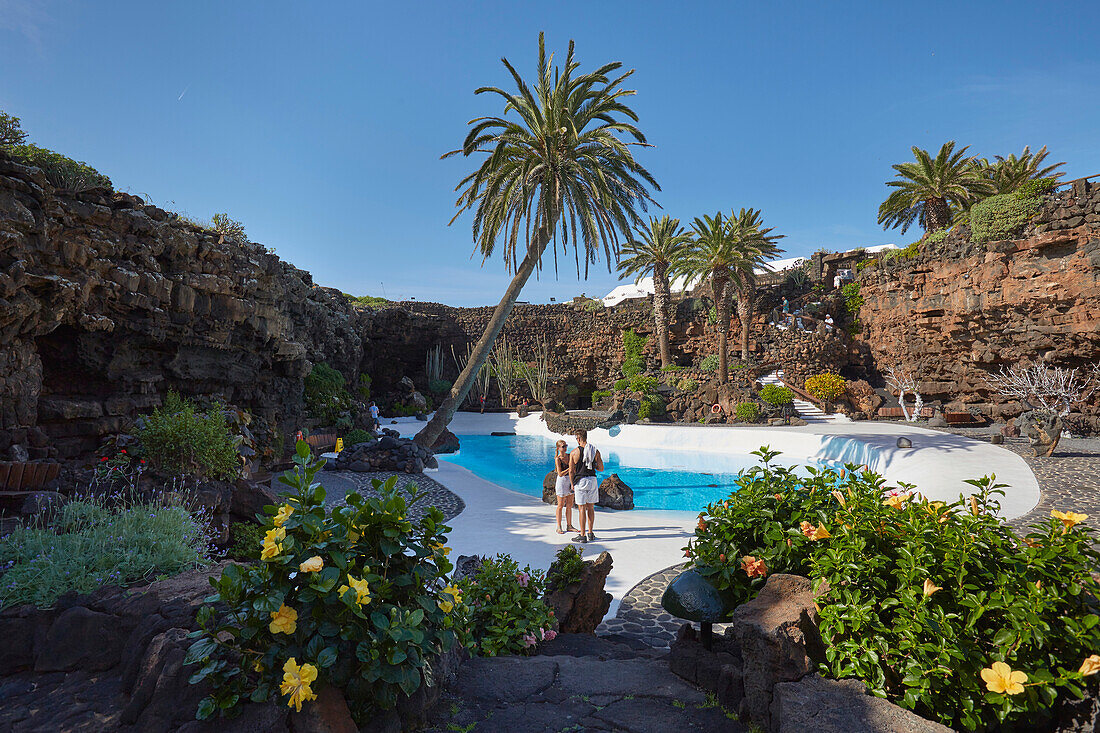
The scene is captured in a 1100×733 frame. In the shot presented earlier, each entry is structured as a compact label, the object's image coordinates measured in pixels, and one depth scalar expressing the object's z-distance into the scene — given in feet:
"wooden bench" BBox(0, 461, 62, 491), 17.74
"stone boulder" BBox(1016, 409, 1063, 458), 34.47
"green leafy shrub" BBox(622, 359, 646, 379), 101.74
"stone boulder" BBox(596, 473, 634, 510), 34.01
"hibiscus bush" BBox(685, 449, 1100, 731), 6.36
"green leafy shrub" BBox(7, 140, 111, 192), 22.22
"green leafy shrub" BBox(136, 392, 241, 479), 23.29
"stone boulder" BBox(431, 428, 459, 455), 58.44
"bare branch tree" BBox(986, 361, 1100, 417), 44.04
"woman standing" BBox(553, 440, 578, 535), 27.12
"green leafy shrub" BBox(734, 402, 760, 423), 68.28
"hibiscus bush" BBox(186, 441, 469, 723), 6.67
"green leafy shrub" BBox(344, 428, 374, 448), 50.98
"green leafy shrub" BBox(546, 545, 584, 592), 15.58
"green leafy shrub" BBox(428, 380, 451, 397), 101.04
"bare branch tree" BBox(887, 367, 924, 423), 61.82
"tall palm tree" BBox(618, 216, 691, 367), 93.56
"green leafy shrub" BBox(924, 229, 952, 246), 61.93
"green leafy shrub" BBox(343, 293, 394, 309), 106.67
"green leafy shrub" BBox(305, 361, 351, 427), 51.47
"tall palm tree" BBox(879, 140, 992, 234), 71.10
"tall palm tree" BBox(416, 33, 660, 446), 46.32
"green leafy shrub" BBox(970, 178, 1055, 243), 49.57
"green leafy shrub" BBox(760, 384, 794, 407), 70.54
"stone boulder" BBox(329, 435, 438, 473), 42.14
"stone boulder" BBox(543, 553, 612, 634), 15.30
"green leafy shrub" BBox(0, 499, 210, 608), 10.36
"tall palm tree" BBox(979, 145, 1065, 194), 65.67
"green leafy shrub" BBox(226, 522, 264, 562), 17.71
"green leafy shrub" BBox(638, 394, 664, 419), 76.59
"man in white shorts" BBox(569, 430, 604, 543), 26.48
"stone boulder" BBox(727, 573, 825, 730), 7.89
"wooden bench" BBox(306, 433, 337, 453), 43.96
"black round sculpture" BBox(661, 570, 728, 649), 10.25
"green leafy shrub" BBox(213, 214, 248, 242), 35.53
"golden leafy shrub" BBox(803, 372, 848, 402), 74.43
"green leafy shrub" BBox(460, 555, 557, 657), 12.64
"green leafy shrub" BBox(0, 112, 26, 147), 26.35
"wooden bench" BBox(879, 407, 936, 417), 68.14
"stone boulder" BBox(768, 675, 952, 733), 6.63
